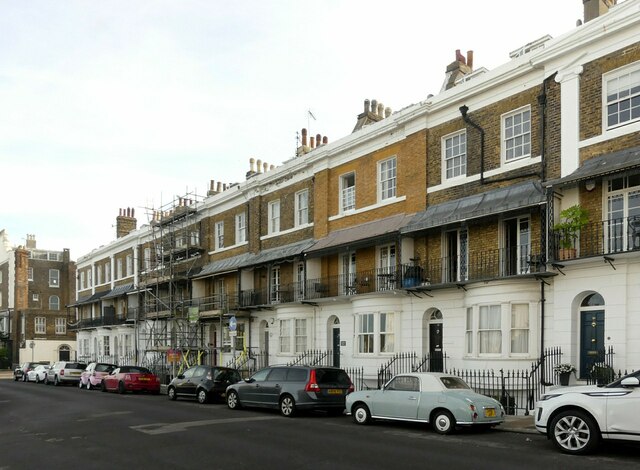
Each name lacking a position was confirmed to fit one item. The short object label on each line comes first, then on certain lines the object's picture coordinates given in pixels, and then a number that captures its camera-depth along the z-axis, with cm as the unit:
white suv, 1079
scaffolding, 3584
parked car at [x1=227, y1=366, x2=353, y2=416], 1797
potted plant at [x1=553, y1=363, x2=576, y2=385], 1658
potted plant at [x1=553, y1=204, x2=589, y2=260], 1662
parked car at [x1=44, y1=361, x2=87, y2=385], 3653
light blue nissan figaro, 1411
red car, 2883
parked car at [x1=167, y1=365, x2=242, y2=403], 2255
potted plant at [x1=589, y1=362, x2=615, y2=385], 1561
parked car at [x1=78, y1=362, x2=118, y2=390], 3209
